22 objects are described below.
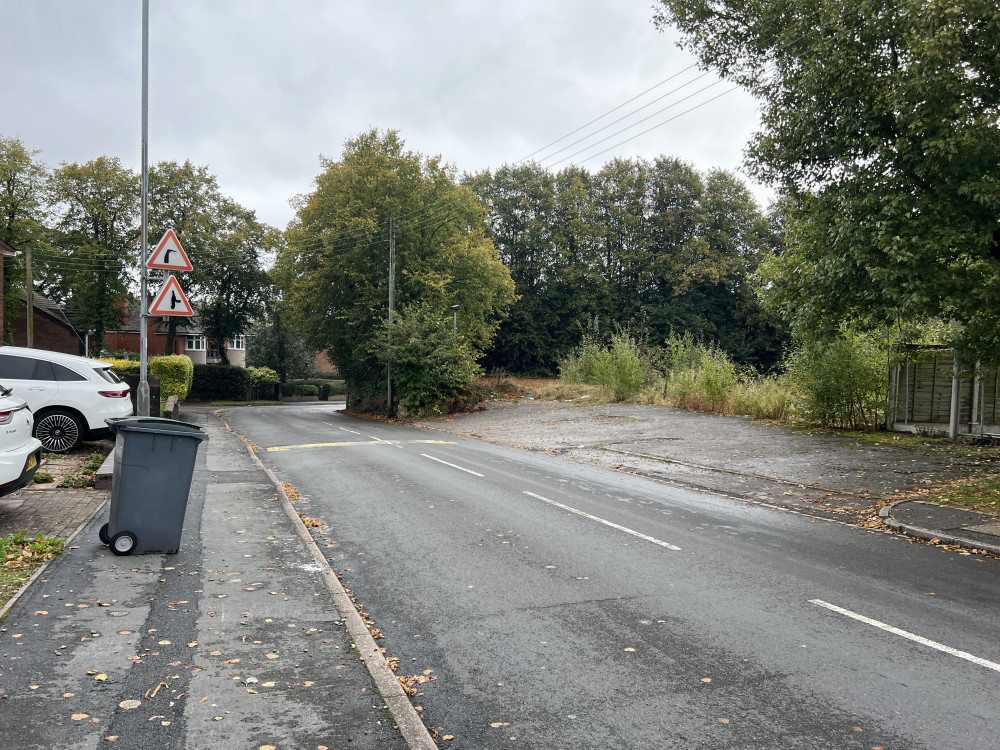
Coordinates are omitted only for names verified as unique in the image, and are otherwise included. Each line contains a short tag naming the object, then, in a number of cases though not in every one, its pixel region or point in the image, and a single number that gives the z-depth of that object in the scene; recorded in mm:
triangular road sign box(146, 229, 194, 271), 11477
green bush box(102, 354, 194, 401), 27188
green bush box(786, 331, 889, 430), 17609
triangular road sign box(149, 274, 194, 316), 11672
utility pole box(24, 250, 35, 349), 33156
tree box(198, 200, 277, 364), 53428
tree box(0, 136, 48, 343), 41719
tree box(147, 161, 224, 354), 50719
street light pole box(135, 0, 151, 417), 12109
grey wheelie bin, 6512
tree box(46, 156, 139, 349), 47031
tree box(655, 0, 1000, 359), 8562
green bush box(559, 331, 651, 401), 28953
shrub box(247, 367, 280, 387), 57531
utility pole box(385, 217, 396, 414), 33469
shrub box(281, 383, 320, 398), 62662
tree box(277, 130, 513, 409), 36594
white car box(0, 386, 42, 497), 7473
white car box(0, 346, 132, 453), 12742
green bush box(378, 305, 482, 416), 30938
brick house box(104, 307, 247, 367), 59488
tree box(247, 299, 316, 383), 62656
